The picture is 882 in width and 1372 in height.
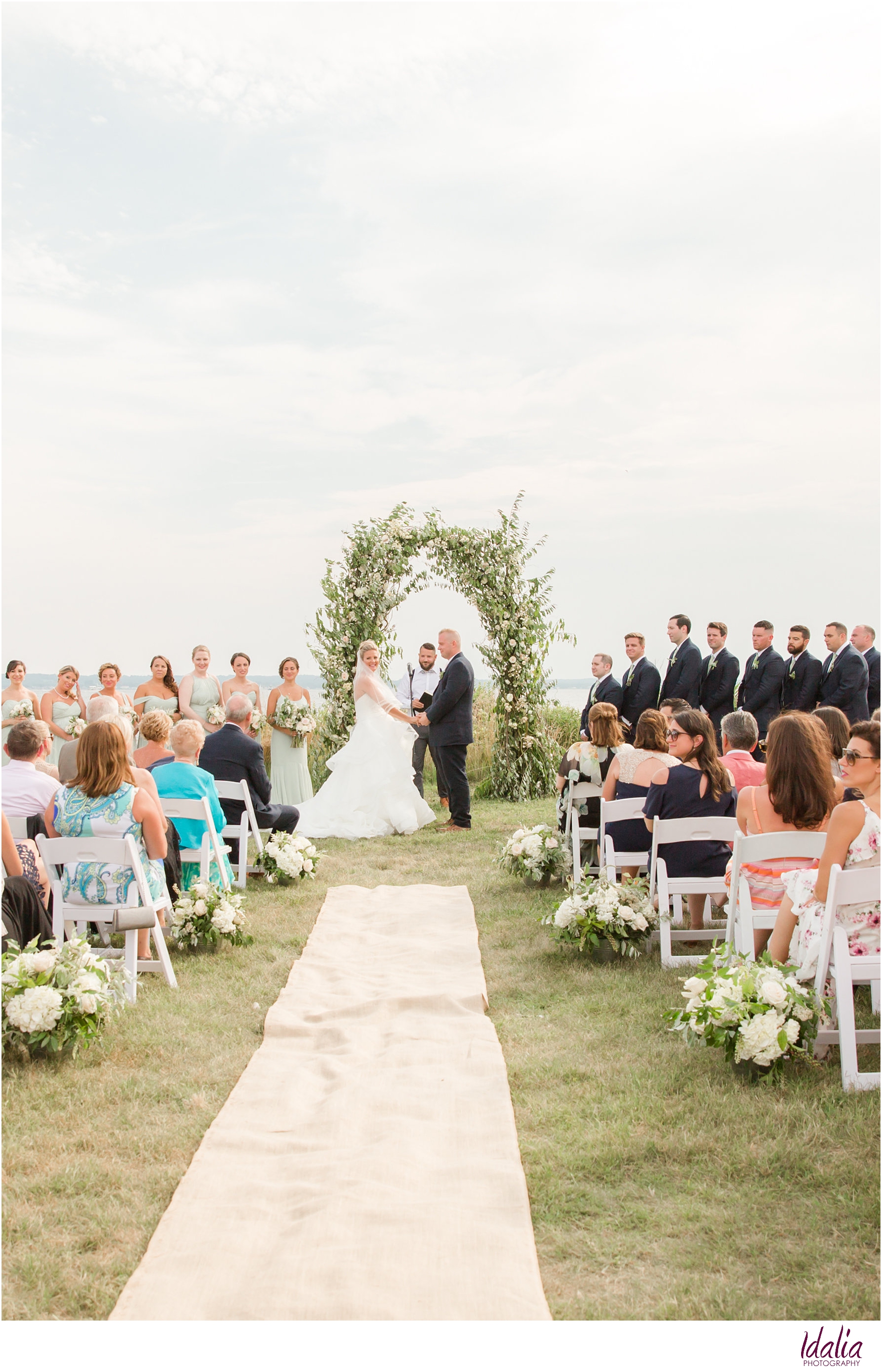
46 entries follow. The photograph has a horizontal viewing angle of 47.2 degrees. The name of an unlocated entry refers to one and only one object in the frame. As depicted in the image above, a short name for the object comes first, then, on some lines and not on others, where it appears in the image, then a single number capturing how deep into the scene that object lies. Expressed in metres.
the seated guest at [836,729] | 6.93
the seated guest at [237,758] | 7.88
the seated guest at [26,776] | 5.91
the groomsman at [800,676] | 10.98
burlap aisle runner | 2.74
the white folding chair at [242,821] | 7.66
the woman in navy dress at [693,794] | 5.81
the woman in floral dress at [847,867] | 4.07
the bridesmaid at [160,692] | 10.63
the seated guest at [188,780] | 6.57
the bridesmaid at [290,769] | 11.19
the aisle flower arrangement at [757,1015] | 3.92
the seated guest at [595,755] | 7.13
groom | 10.76
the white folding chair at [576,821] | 7.12
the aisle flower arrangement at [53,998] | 4.11
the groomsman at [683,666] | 11.02
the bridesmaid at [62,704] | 10.04
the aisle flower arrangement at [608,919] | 5.66
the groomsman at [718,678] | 11.01
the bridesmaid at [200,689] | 10.76
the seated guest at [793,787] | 4.67
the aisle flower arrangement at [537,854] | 7.68
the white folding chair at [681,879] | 5.62
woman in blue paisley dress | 5.28
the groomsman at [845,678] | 10.72
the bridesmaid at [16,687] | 9.79
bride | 10.55
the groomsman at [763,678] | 10.93
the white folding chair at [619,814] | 6.21
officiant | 12.30
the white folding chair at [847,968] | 3.84
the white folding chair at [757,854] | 4.57
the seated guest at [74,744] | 6.80
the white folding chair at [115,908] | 4.96
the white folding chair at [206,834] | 6.39
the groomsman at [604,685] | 10.98
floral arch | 12.36
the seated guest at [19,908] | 4.76
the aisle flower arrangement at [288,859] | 7.93
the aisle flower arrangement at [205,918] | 5.96
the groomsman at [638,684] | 11.05
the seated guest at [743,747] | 6.46
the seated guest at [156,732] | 6.64
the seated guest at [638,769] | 6.43
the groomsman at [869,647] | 10.86
